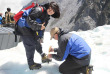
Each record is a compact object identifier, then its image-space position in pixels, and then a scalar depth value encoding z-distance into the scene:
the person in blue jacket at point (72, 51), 2.86
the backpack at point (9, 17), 8.37
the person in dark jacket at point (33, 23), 2.95
